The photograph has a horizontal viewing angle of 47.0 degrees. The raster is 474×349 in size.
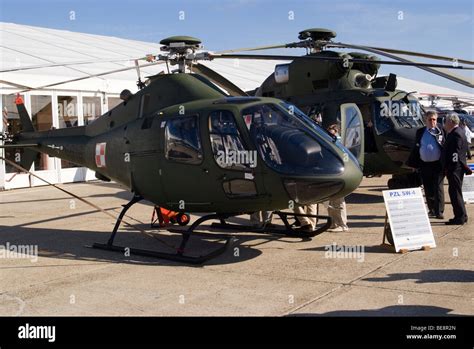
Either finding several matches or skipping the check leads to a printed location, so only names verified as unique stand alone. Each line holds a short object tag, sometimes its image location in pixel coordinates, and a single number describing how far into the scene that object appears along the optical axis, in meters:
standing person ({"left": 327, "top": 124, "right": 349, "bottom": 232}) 9.05
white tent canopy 17.73
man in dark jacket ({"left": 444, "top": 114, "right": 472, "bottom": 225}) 9.02
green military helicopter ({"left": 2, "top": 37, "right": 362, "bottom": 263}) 6.86
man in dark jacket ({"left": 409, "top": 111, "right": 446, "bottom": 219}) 9.41
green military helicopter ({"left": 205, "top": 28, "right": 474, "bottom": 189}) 11.47
